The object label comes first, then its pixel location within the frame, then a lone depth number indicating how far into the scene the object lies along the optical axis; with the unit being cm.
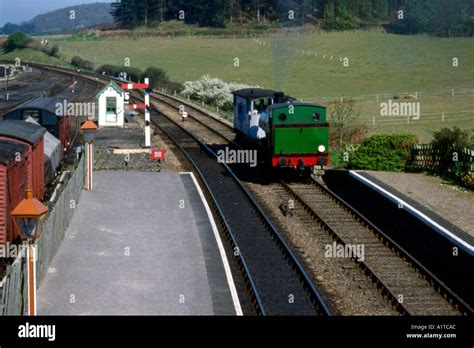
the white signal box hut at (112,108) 3966
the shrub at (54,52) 11366
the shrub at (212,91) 5603
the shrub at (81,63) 9658
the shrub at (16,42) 12131
